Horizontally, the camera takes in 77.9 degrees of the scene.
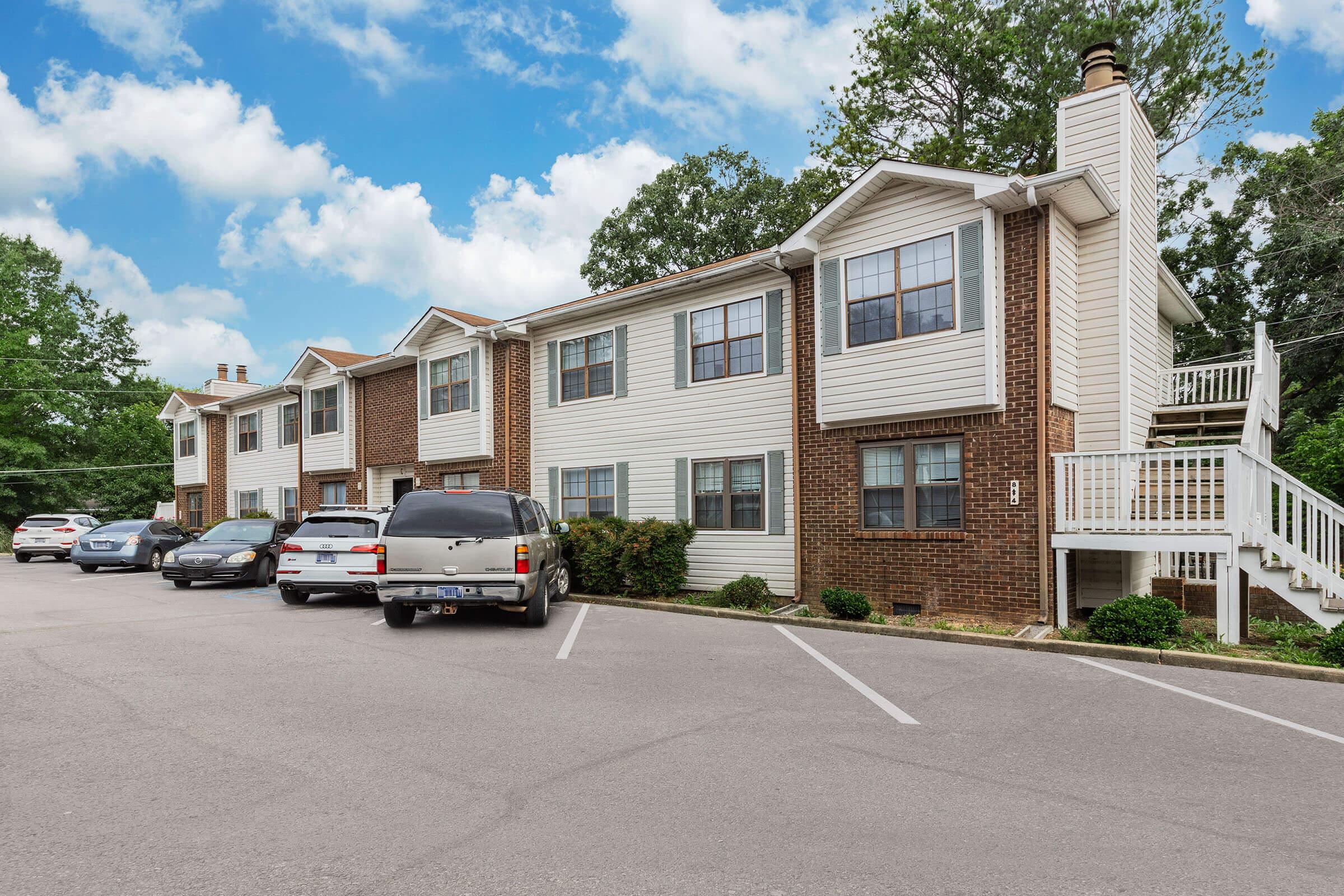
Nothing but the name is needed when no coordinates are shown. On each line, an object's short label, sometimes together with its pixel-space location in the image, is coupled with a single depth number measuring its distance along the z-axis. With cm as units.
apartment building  1134
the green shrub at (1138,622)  938
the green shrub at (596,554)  1465
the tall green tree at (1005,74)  2508
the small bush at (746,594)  1325
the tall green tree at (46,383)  4528
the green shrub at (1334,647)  829
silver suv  1068
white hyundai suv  2669
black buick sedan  1689
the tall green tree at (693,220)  3556
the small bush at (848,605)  1167
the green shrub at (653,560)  1426
